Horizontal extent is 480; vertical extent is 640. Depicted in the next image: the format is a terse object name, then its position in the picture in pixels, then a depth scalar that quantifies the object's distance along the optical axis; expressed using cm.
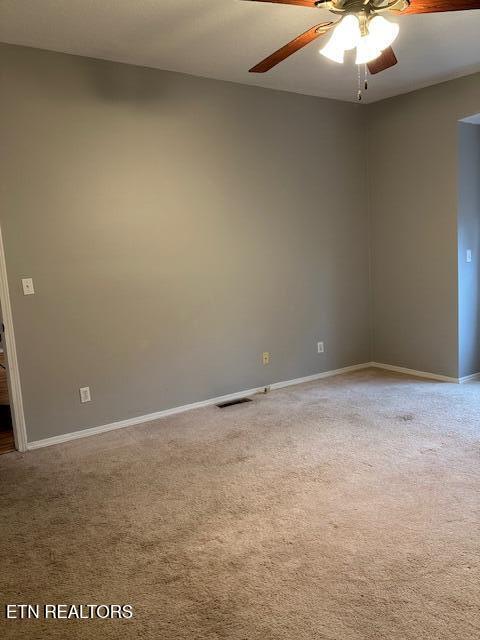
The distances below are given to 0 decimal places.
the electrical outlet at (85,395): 374
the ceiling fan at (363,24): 215
